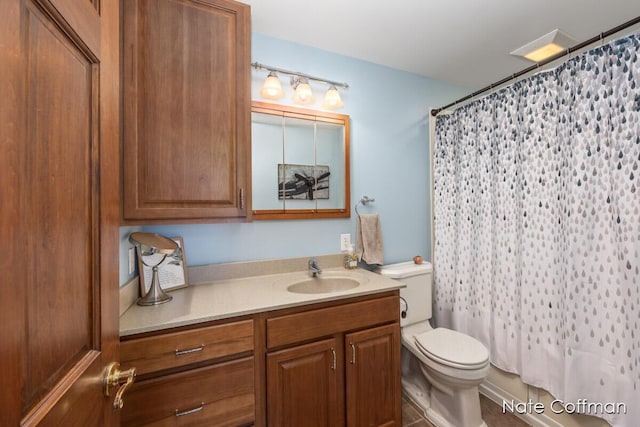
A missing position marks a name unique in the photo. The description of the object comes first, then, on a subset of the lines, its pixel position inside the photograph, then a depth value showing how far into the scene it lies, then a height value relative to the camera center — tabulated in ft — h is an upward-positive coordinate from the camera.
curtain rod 3.84 +2.62
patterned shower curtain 4.07 -0.29
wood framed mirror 5.87 +1.14
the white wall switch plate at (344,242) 6.62 -0.66
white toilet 5.04 -2.78
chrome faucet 5.83 -1.14
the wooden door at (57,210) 1.30 +0.04
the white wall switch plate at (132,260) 4.43 -0.71
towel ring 6.80 +0.32
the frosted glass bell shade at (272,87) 5.57 +2.55
